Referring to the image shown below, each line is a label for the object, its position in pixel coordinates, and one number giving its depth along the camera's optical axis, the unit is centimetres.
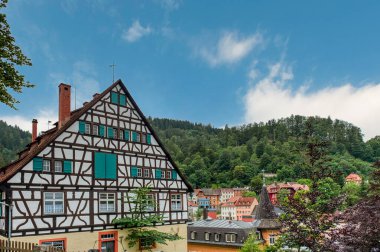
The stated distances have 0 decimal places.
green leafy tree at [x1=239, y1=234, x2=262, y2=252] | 2472
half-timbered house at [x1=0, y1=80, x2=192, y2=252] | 1748
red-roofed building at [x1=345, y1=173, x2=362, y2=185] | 10794
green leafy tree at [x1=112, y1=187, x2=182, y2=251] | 2098
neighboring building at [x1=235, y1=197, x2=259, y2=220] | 10275
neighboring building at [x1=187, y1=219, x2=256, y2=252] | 3162
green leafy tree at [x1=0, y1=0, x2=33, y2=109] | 1237
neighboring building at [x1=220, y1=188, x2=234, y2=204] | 12106
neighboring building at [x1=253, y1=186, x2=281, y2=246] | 3097
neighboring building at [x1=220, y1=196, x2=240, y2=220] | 10862
